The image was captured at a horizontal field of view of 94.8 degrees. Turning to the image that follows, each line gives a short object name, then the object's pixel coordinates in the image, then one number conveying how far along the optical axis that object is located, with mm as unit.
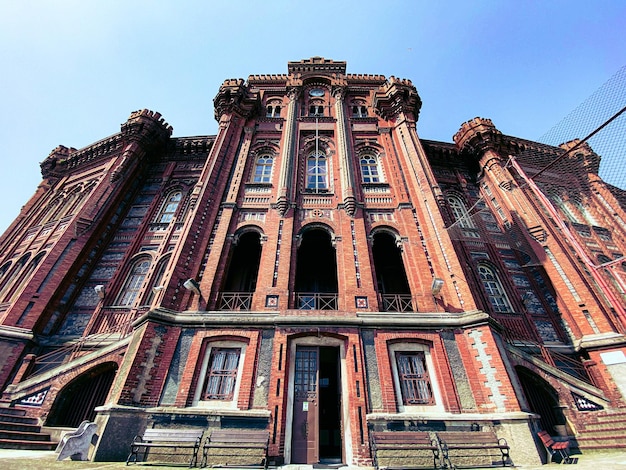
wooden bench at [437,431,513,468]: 7430
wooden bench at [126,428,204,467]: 7359
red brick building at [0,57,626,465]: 8773
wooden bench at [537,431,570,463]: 7430
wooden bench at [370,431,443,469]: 7477
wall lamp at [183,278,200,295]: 10391
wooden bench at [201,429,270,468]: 7477
